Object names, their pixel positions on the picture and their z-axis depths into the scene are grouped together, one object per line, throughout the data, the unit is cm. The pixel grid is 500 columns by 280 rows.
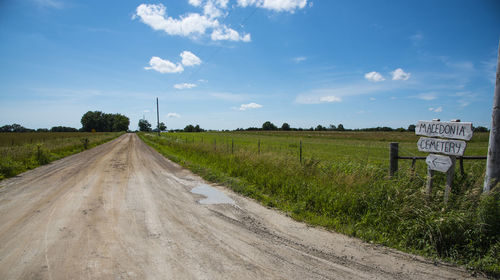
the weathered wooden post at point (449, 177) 439
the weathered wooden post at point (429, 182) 463
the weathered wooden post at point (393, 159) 572
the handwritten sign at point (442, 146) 425
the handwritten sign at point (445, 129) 418
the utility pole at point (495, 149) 413
